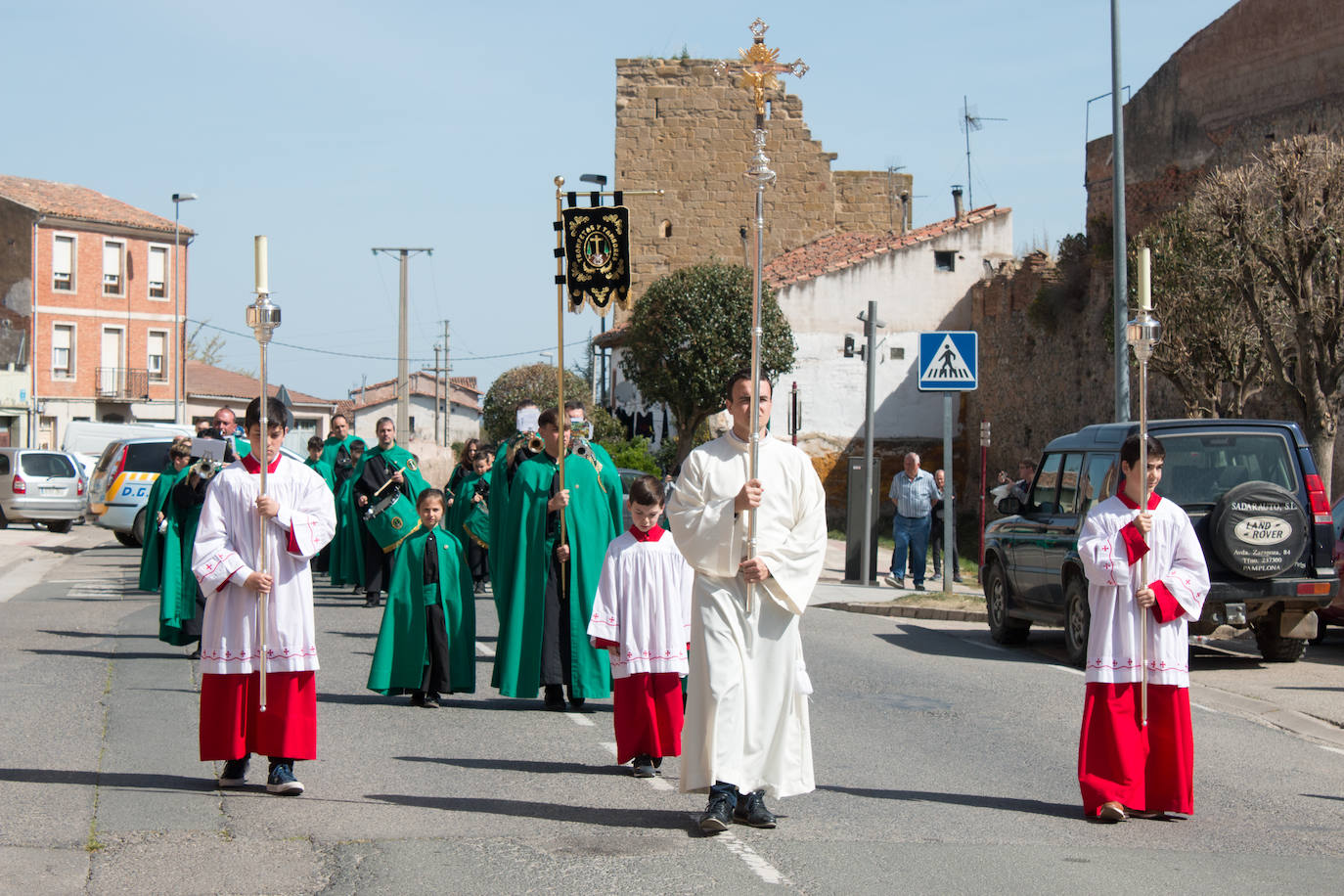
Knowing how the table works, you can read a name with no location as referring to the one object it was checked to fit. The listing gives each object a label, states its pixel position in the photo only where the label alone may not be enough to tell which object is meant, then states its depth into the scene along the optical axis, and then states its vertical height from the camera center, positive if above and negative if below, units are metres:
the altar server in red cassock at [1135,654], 7.00 -0.77
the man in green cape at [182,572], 11.80 -0.68
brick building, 58.59 +7.18
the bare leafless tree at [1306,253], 18.33 +2.79
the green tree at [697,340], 39.00 +3.68
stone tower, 53.28 +11.28
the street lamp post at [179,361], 54.06 +4.87
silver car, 30.83 -0.07
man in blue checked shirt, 21.28 -0.49
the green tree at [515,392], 56.11 +3.45
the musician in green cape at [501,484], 10.05 +0.01
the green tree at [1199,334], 22.44 +2.24
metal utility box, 20.80 -0.50
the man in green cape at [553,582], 9.65 -0.60
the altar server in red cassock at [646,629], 7.88 -0.74
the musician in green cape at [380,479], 16.45 +0.07
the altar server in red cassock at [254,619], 7.07 -0.62
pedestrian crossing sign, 18.95 +1.52
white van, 37.26 +1.20
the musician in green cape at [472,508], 17.28 -0.25
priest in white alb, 6.44 -0.57
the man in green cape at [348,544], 17.89 -0.68
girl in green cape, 10.01 -0.94
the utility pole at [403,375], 48.94 +3.50
